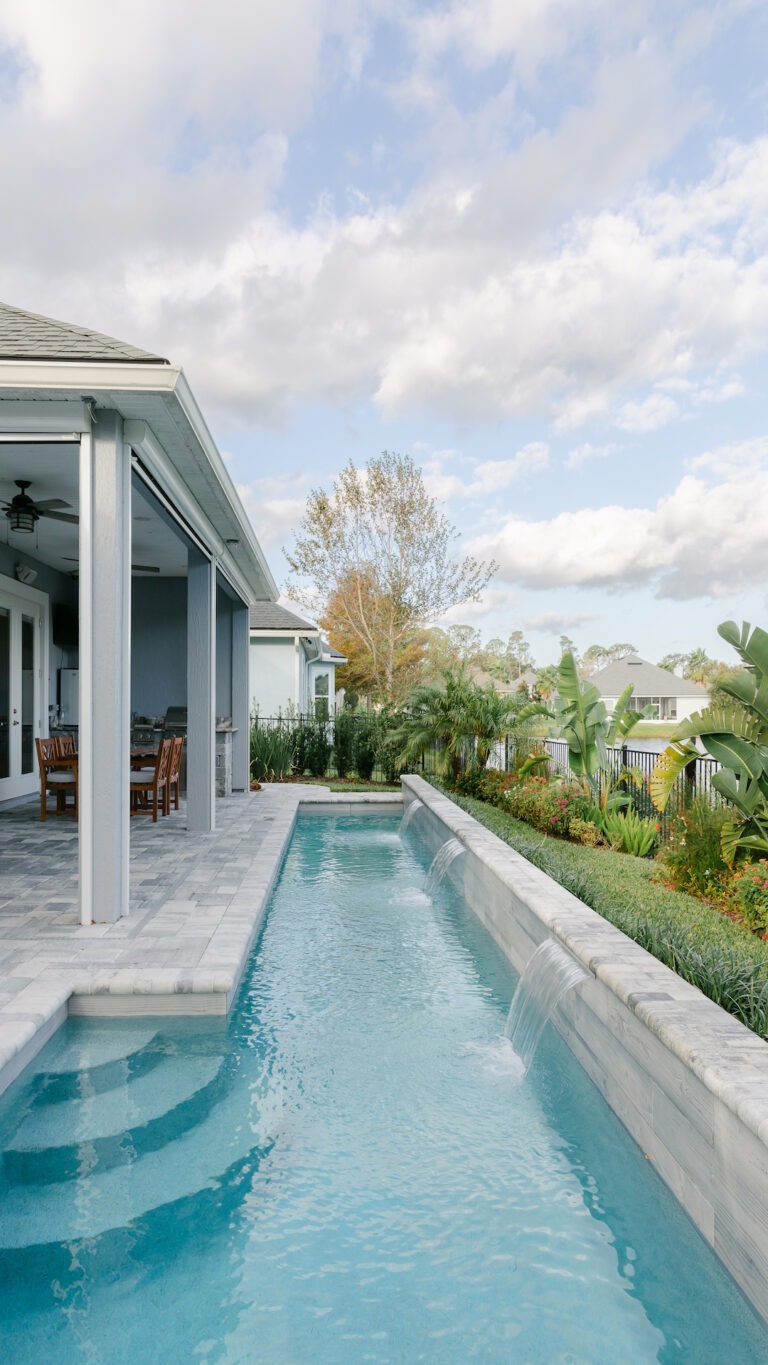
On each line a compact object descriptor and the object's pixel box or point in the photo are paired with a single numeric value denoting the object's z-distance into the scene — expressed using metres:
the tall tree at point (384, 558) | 25.39
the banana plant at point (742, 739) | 7.01
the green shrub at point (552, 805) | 10.75
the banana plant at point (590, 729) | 10.88
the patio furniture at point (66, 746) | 11.31
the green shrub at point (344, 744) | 17.61
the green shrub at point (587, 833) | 10.29
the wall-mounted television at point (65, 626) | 13.67
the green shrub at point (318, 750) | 17.89
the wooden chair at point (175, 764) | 10.93
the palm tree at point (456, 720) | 13.92
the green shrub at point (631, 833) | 9.56
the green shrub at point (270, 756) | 17.31
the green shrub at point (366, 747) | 17.39
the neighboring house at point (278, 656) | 22.58
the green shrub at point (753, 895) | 6.11
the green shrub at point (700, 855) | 7.36
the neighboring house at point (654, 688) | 55.97
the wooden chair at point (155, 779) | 10.26
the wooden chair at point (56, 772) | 10.33
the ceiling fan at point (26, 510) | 7.80
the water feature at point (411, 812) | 11.77
